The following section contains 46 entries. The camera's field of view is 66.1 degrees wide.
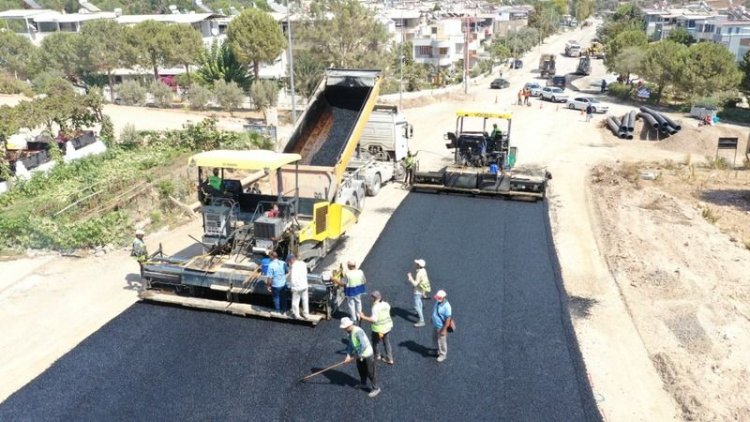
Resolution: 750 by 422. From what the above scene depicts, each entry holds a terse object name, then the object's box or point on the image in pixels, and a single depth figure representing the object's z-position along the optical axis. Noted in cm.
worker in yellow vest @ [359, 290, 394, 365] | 836
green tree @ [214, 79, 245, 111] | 3594
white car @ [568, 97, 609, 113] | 3734
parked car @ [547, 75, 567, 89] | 4961
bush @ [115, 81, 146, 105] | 3856
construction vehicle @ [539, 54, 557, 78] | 5596
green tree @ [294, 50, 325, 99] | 3512
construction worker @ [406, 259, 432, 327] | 1006
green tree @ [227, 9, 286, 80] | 3728
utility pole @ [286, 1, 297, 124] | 2162
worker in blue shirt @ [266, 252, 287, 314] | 1000
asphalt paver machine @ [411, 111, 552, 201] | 1770
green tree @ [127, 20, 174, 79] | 4328
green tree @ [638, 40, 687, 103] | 3803
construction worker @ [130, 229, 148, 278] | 1159
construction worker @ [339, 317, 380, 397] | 771
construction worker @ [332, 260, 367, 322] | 962
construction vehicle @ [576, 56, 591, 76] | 5852
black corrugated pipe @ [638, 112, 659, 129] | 2888
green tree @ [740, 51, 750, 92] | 3922
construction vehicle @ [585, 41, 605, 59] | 7648
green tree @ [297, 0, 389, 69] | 3462
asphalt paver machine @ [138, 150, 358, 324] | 1059
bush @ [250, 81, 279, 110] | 3544
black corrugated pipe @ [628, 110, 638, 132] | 2927
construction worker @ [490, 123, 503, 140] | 1905
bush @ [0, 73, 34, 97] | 4147
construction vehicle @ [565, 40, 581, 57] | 7725
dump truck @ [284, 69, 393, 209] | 1366
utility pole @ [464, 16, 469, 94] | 4621
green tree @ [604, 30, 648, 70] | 5078
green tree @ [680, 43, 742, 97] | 3638
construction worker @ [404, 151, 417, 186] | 1920
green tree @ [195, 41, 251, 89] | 3872
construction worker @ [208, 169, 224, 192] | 1229
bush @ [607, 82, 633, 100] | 4409
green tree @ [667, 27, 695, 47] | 6619
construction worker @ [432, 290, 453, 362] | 864
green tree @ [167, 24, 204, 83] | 4375
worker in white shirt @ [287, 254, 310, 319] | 982
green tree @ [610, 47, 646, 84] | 4412
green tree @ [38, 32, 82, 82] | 4906
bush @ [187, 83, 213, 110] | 3647
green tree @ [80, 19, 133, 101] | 4591
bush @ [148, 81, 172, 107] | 3806
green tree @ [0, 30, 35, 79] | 5484
